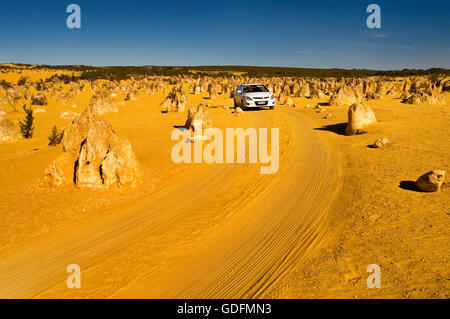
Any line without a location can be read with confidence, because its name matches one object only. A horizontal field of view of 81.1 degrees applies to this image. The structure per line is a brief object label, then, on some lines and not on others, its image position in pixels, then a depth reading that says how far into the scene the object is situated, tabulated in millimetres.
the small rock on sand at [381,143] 9952
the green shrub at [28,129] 13520
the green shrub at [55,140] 11380
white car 19609
